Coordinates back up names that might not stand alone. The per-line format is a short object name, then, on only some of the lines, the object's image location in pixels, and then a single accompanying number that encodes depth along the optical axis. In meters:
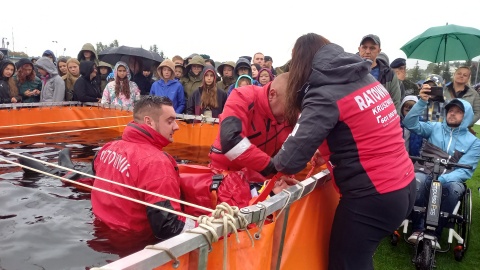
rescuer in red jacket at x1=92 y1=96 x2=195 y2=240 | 2.70
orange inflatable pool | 1.38
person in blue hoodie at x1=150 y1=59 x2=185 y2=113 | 7.88
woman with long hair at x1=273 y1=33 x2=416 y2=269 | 2.22
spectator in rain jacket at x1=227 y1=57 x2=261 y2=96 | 7.84
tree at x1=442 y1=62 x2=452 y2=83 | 30.32
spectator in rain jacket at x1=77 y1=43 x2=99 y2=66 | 9.63
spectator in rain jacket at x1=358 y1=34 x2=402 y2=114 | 5.15
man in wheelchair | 4.46
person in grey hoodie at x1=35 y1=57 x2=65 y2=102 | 8.51
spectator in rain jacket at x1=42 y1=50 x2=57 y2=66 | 10.74
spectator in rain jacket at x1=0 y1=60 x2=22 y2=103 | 7.87
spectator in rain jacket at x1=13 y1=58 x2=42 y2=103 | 8.26
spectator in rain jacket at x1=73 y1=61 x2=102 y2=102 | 8.74
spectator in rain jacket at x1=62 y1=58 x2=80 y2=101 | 9.27
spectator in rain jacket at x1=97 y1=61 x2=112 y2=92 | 9.54
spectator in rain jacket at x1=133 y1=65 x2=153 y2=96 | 9.35
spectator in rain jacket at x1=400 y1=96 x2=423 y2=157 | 5.56
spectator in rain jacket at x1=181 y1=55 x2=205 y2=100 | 8.38
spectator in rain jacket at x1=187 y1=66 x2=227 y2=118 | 7.18
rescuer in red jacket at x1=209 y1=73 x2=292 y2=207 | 3.01
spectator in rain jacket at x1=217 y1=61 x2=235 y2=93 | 8.27
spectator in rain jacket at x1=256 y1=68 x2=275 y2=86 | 7.26
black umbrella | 9.12
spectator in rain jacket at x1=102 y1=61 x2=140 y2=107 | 8.02
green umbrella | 6.76
